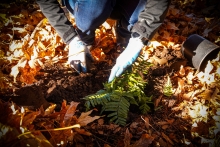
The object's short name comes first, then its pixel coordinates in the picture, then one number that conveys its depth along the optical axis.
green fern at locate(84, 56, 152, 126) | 1.58
